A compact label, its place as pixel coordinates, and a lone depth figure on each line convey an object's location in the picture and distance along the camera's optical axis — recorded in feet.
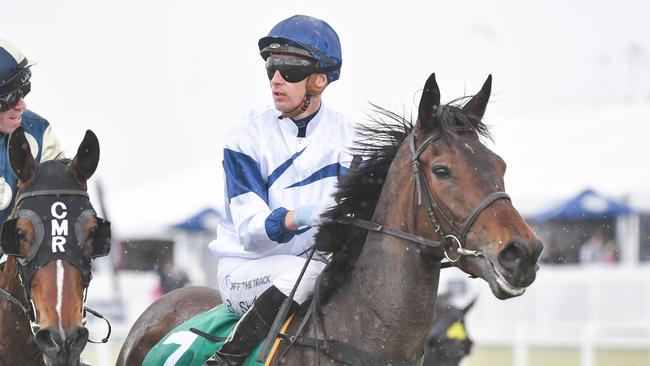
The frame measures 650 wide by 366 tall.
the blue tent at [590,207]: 126.74
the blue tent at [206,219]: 137.62
